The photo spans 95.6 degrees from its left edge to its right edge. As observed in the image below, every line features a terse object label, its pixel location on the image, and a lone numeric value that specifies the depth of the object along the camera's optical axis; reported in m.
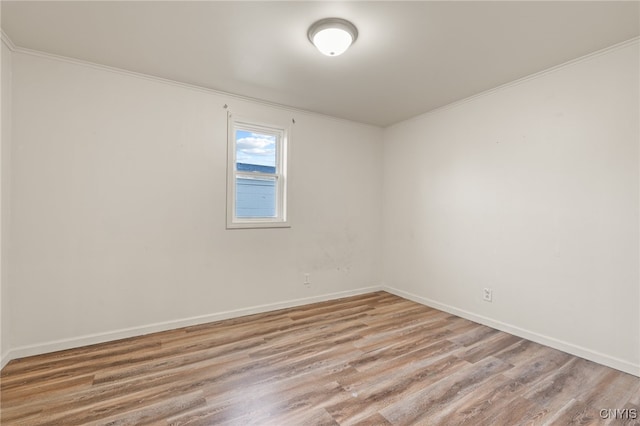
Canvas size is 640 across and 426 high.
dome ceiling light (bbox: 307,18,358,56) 2.05
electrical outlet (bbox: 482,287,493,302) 3.14
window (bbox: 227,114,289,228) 3.34
